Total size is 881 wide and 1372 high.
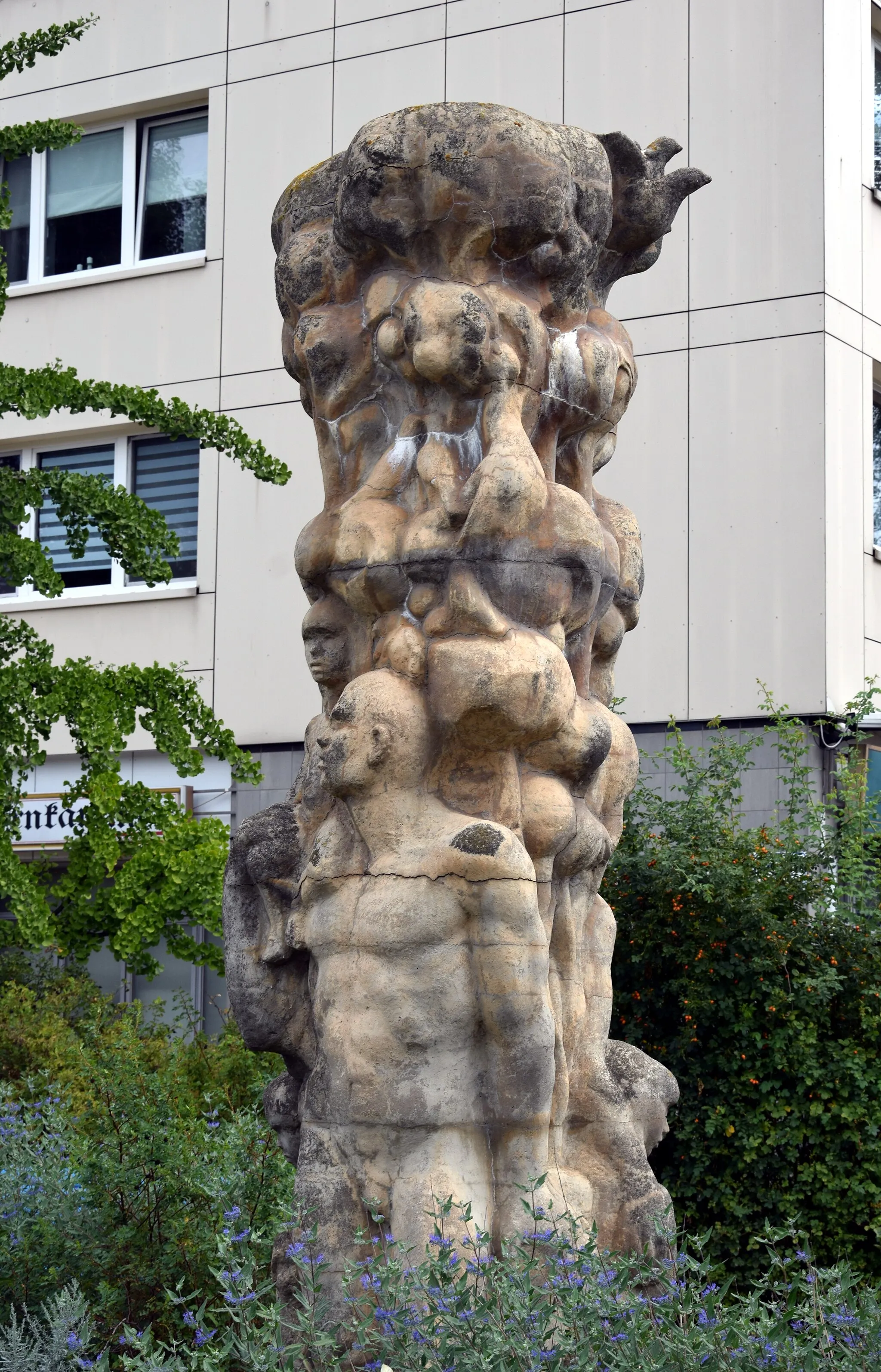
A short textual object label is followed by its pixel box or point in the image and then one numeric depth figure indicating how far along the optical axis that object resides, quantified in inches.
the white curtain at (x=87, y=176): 584.7
